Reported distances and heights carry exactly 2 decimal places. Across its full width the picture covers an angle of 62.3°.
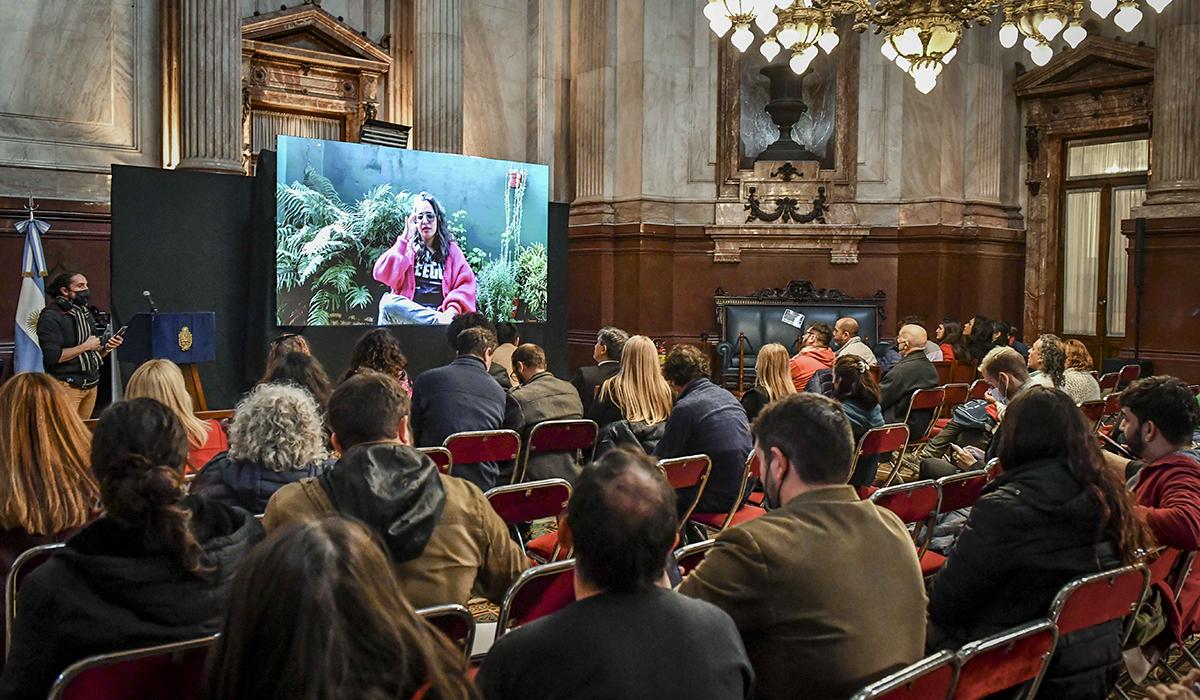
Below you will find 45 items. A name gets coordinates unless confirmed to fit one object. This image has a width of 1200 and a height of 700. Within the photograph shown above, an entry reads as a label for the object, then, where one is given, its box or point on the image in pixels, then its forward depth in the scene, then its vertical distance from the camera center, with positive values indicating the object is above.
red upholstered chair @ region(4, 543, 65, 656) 2.43 -0.68
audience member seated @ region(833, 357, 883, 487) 5.21 -0.43
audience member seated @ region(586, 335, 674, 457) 4.81 -0.42
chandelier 6.61 +2.00
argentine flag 7.43 -0.17
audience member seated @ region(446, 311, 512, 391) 5.99 -0.15
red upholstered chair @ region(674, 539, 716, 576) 2.63 -0.68
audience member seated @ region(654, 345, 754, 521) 4.37 -0.57
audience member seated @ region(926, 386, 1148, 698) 2.60 -0.60
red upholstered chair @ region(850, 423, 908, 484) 4.83 -0.64
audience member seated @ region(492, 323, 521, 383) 7.70 -0.31
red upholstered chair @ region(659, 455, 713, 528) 3.89 -0.66
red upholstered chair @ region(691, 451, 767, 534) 4.40 -0.94
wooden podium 7.52 -0.30
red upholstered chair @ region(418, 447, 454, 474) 3.99 -0.62
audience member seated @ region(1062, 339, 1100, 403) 6.30 -0.43
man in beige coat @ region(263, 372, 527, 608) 2.35 -0.49
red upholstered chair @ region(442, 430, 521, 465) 4.23 -0.60
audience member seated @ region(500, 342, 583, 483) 4.84 -0.51
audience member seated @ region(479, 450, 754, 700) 1.56 -0.52
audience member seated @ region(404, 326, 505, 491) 4.70 -0.46
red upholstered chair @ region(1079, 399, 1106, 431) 6.04 -0.59
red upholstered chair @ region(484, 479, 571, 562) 3.38 -0.68
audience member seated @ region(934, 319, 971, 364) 9.34 -0.30
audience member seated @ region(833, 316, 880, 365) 8.16 -0.25
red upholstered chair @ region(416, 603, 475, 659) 2.04 -0.66
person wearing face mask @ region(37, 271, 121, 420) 6.78 -0.27
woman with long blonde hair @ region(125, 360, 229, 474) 3.87 -0.36
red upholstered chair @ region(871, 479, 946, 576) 3.38 -0.69
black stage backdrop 8.09 +0.36
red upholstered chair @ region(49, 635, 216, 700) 1.72 -0.66
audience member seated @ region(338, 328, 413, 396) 4.91 -0.25
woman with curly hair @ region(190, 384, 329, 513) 2.94 -0.44
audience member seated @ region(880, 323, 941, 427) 6.76 -0.51
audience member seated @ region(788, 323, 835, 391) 7.36 -0.35
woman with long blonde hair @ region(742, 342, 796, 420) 5.70 -0.37
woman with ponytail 1.88 -0.54
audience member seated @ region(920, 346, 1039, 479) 4.97 -0.59
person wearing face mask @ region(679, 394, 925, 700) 2.02 -0.58
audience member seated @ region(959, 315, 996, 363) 9.48 -0.26
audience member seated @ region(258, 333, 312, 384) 4.96 -0.23
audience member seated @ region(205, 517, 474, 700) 1.13 -0.37
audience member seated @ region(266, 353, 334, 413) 4.26 -0.31
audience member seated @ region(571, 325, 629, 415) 6.01 -0.36
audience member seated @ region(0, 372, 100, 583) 2.63 -0.46
